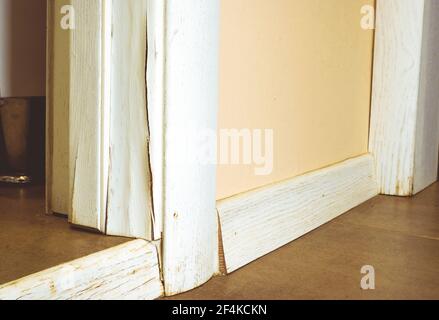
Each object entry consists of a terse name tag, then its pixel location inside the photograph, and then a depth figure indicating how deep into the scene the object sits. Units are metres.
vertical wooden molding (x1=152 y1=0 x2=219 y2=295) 0.74
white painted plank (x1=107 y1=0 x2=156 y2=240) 0.74
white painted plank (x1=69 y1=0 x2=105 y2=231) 0.77
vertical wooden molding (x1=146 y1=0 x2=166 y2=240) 0.73
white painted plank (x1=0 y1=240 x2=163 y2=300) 0.61
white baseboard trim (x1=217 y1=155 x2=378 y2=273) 0.89
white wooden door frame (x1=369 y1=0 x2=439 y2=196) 1.50
